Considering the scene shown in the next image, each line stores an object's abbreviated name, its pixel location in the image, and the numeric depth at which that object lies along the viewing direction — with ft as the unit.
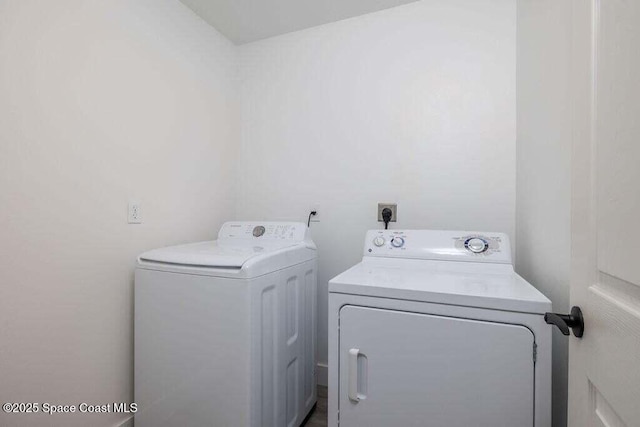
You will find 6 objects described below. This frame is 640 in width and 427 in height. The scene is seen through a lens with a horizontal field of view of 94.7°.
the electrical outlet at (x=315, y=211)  6.39
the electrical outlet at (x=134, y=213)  4.71
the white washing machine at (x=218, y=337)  3.76
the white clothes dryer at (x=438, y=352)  2.79
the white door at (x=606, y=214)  1.48
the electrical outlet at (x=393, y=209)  5.79
